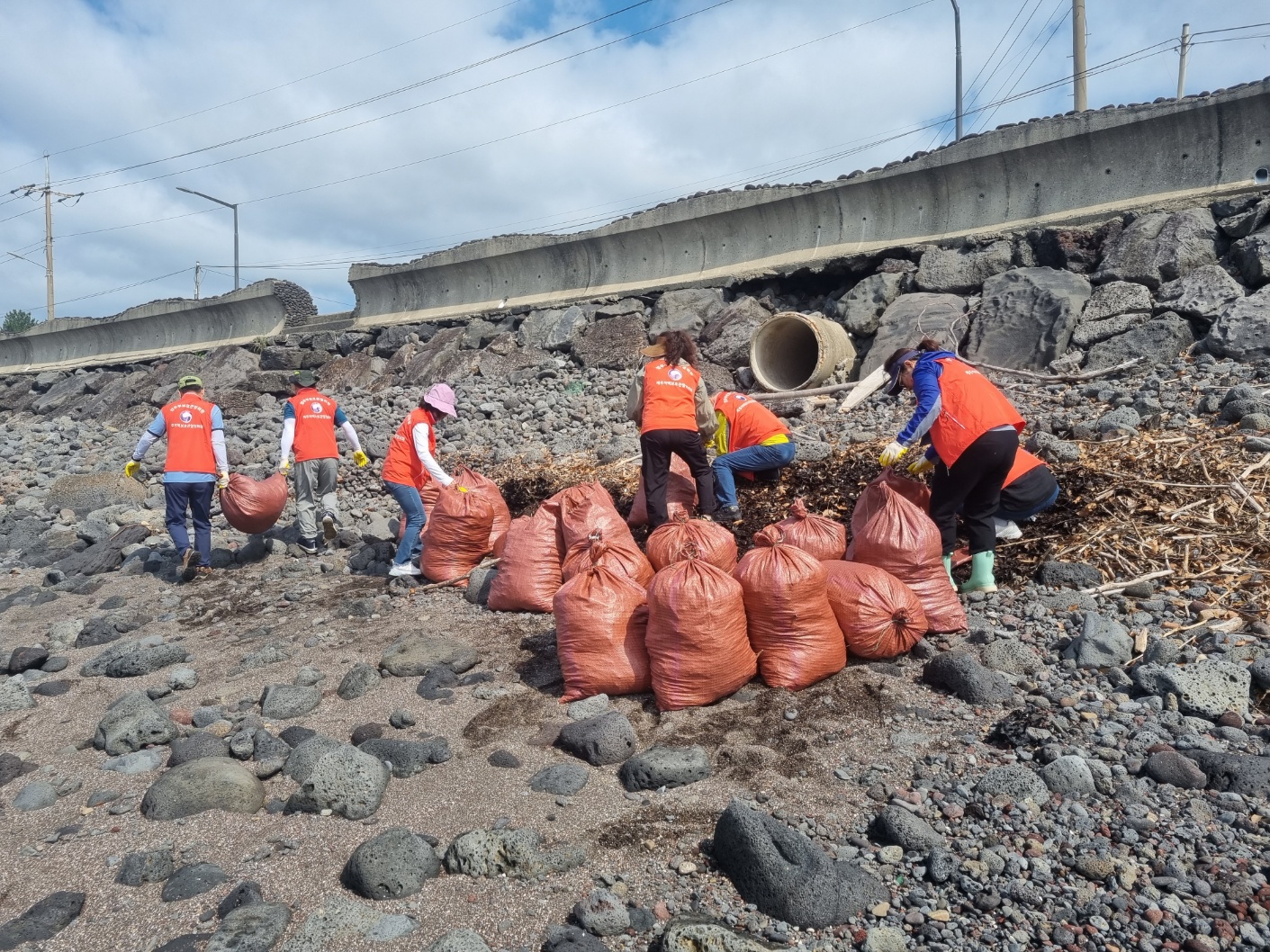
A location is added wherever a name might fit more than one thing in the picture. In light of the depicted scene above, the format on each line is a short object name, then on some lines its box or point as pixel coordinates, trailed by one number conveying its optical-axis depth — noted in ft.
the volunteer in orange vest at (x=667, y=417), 16.61
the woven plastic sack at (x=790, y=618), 10.87
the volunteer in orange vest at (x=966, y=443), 13.01
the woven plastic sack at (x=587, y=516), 15.12
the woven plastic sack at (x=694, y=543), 13.32
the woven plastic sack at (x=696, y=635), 10.52
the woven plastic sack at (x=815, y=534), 13.39
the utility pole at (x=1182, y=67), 93.43
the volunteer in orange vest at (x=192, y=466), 20.47
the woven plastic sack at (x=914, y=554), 12.18
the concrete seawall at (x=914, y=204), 25.61
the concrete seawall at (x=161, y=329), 53.62
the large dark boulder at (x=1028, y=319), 23.88
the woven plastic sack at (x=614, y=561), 12.22
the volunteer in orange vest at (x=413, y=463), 18.72
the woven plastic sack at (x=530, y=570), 15.30
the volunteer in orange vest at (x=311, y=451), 21.62
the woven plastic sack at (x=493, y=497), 18.42
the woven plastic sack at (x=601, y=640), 11.26
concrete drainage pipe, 25.62
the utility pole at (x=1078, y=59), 38.24
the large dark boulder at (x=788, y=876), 6.81
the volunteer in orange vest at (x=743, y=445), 17.84
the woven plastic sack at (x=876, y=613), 11.31
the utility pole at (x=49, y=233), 98.68
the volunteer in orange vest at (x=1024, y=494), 14.15
